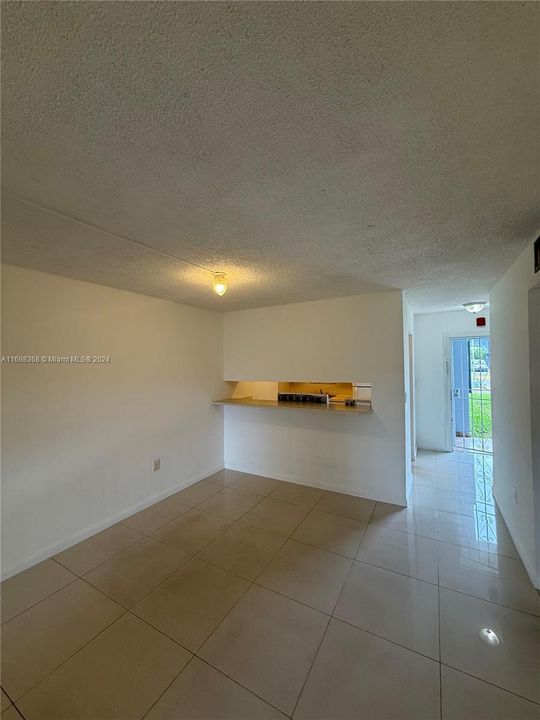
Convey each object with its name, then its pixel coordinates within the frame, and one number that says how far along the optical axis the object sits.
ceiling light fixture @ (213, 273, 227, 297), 2.34
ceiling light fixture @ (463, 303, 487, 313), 3.83
